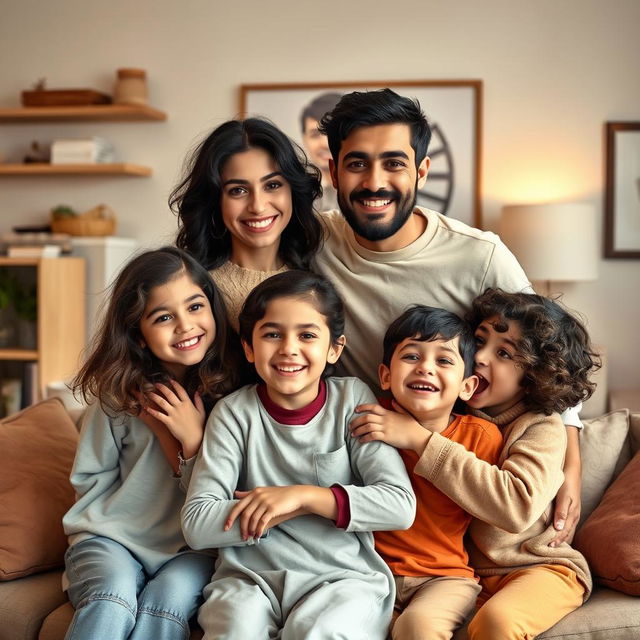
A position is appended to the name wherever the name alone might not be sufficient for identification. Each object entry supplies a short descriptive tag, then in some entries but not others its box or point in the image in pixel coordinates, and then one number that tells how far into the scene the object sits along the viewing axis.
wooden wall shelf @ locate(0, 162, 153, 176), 4.80
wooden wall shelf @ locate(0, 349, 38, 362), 4.69
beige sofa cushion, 2.20
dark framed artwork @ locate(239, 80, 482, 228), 4.70
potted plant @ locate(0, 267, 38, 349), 4.73
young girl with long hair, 1.97
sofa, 1.87
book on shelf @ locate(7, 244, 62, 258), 4.68
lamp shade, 4.28
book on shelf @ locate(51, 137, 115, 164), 4.86
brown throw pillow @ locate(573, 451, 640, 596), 1.90
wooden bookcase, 4.67
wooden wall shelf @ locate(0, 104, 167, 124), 4.77
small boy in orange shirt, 1.89
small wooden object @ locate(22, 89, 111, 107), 4.81
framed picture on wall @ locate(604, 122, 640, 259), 4.61
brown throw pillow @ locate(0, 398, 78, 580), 2.07
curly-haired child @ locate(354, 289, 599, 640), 1.81
